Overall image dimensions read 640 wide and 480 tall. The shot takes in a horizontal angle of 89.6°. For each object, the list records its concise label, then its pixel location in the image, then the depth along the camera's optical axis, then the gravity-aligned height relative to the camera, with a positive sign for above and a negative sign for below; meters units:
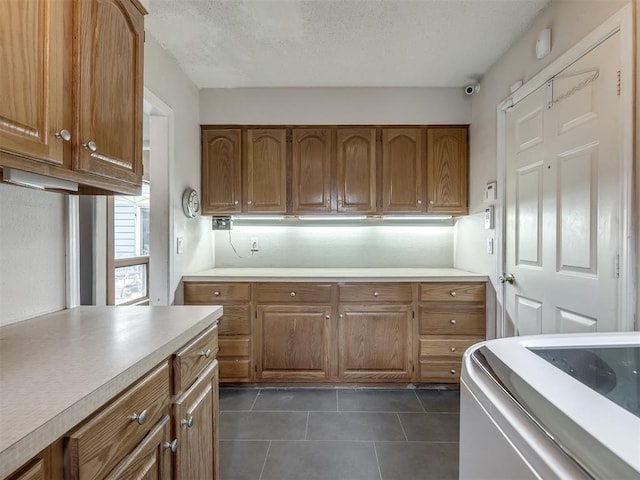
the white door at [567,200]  1.39 +0.20
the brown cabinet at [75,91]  0.80 +0.44
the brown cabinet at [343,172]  2.79 +0.58
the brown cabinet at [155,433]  0.62 -0.48
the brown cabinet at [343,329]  2.48 -0.69
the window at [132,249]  3.09 -0.11
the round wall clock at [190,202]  2.50 +0.29
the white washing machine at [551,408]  0.47 -0.31
